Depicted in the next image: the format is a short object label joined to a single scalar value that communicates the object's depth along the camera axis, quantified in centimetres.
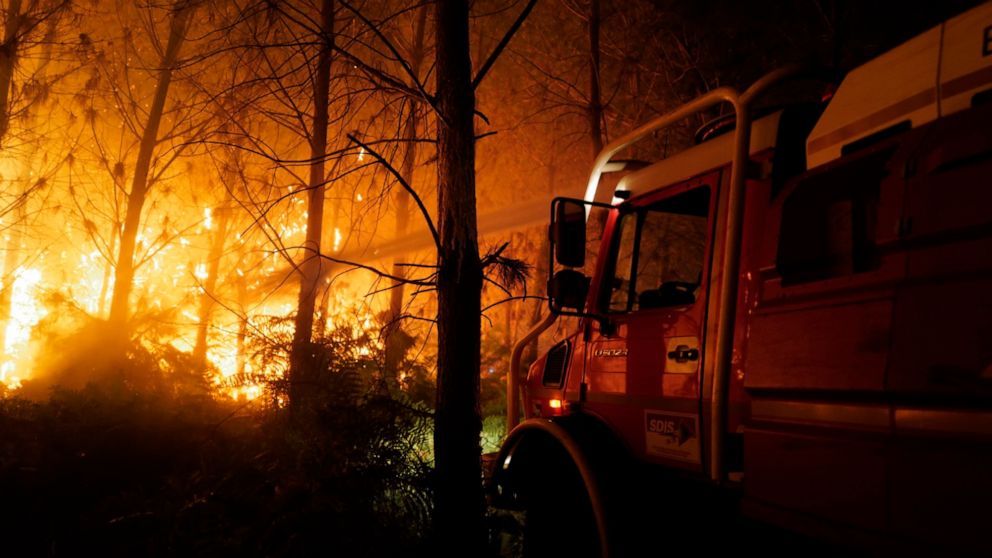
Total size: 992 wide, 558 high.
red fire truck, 183
